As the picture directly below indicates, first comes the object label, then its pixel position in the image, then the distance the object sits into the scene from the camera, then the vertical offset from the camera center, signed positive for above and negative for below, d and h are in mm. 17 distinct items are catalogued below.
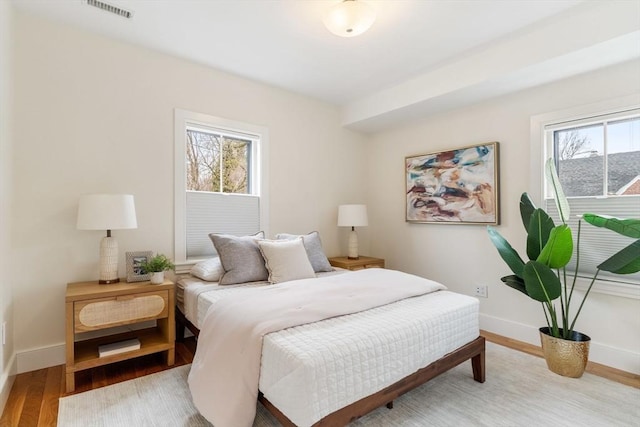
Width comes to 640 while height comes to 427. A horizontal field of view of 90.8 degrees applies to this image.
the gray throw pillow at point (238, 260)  2594 -401
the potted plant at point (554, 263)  2098 -354
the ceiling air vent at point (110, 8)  2212 +1469
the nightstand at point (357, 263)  3684 -596
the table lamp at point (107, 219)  2248 -47
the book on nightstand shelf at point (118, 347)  2219 -976
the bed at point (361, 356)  1348 -716
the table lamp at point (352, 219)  3898 -77
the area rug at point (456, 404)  1786 -1184
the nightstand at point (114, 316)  2090 -737
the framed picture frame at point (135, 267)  2520 -444
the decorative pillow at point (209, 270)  2658 -494
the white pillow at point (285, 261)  2638 -413
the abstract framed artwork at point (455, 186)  3164 +297
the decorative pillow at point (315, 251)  3049 -377
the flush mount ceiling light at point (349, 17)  1972 +1255
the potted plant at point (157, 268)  2457 -434
